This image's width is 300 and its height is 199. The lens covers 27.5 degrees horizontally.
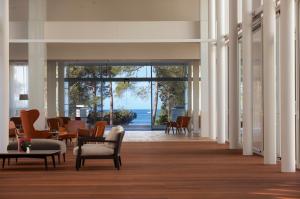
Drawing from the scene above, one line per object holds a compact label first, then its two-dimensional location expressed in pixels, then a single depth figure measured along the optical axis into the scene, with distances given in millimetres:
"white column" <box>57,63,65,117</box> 24203
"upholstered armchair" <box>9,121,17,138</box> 17125
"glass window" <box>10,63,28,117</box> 22281
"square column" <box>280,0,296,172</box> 9734
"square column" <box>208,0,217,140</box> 19156
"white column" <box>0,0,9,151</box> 13493
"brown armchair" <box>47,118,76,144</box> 17688
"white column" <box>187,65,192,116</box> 25328
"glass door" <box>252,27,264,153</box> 13375
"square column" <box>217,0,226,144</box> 17328
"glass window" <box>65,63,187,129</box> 26578
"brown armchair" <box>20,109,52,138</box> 14725
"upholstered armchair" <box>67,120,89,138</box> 16991
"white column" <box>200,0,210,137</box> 20156
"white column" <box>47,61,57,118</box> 22672
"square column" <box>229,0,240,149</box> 14805
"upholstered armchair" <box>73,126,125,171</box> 10539
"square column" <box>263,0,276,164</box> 11102
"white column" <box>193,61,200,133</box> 23500
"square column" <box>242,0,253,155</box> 13453
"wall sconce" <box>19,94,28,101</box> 22141
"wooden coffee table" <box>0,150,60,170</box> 10594
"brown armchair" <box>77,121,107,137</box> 13195
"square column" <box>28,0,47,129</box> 19531
